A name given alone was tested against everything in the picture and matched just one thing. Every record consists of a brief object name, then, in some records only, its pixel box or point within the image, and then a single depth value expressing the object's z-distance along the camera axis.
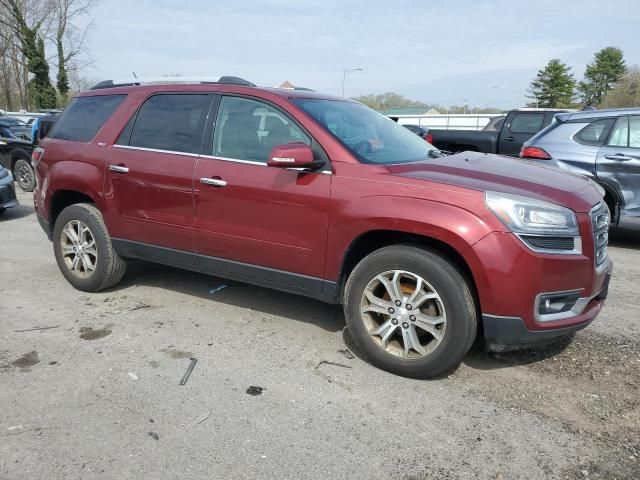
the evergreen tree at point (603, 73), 72.44
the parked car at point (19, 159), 11.60
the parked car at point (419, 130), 13.98
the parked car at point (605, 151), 6.44
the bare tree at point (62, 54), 42.53
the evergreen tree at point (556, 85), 73.88
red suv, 3.04
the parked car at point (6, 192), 8.45
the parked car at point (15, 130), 12.00
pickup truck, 11.37
